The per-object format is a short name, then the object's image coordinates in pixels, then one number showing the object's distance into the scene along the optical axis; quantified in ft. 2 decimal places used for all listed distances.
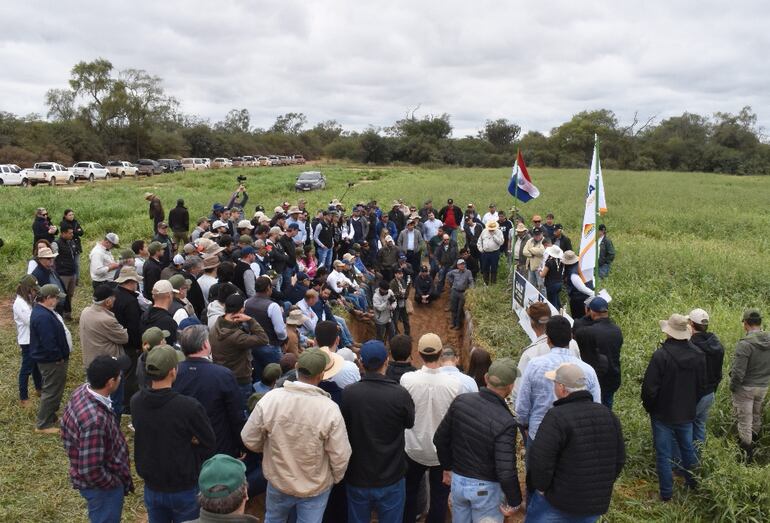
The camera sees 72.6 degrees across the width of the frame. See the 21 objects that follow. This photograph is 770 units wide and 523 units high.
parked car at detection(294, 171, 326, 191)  102.17
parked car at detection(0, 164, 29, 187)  96.58
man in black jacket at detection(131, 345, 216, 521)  11.17
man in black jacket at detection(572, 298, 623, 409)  17.74
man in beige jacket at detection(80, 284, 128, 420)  17.84
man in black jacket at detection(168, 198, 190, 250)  40.65
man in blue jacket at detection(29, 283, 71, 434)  18.39
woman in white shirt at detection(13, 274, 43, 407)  20.02
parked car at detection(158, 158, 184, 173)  156.04
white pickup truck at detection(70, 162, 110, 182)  116.47
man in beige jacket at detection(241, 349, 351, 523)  11.30
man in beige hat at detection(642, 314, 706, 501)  15.89
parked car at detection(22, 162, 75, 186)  103.14
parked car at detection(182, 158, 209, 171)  165.62
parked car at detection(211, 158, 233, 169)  176.78
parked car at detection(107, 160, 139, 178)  130.93
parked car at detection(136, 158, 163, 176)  140.67
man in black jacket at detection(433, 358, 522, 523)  11.44
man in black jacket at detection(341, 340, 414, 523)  11.91
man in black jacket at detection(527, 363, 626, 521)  10.78
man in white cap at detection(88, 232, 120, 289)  25.89
